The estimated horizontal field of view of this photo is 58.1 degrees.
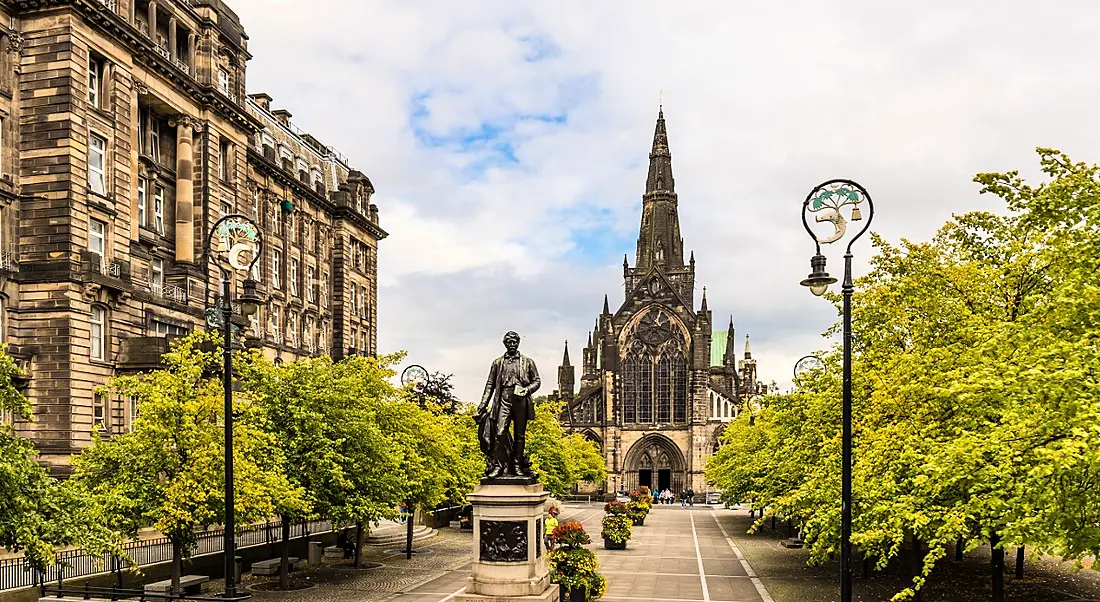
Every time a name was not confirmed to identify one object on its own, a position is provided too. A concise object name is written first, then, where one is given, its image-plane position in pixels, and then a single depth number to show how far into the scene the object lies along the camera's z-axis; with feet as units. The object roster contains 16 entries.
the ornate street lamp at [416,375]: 161.52
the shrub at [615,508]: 143.86
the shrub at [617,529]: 137.39
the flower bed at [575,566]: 75.82
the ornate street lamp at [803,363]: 132.96
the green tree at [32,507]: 54.90
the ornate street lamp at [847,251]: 49.96
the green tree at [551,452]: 180.24
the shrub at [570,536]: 78.64
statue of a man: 60.90
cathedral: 346.54
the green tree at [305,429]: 93.50
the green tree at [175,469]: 75.72
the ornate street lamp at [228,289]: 61.72
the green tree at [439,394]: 167.32
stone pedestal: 59.26
